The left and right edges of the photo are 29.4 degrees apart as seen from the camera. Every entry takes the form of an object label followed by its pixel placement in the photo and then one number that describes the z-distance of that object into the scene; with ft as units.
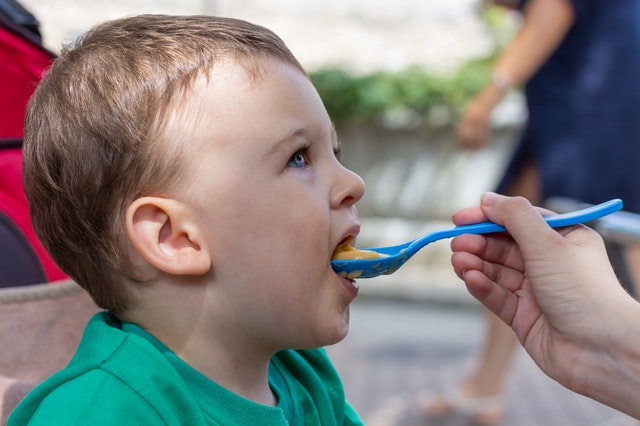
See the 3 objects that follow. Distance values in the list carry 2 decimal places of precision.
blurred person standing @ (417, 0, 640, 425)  4.13
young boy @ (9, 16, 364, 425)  2.03
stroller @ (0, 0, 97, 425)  2.25
